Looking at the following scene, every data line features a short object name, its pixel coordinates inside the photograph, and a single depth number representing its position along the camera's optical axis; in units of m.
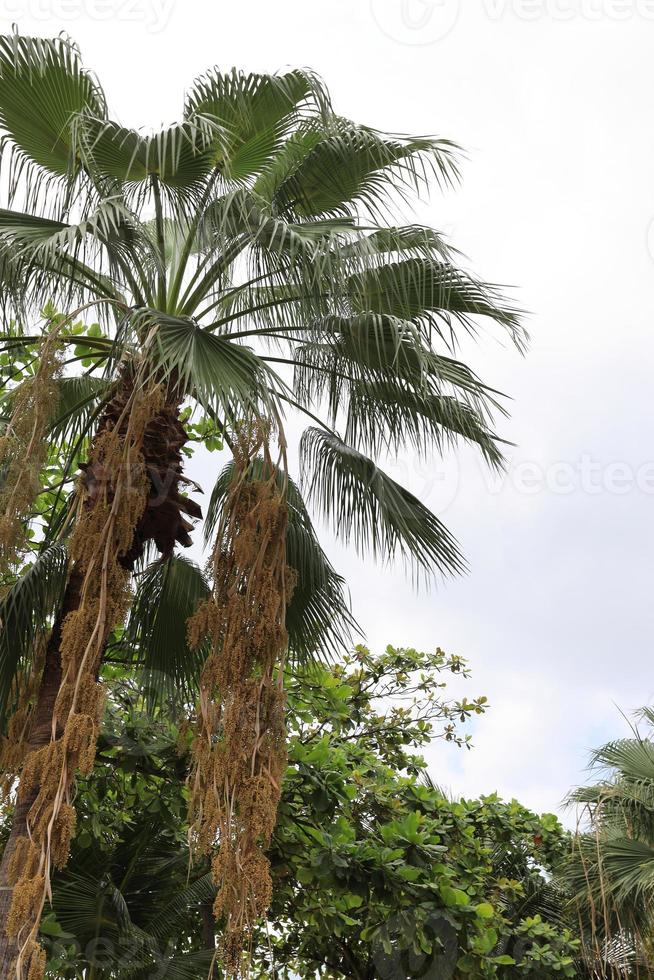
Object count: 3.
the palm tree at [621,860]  8.02
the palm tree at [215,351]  4.84
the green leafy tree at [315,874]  6.37
